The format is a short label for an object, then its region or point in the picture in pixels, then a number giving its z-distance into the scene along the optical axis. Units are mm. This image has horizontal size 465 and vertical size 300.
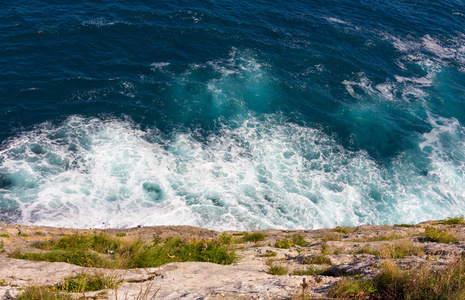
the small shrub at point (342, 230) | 19356
